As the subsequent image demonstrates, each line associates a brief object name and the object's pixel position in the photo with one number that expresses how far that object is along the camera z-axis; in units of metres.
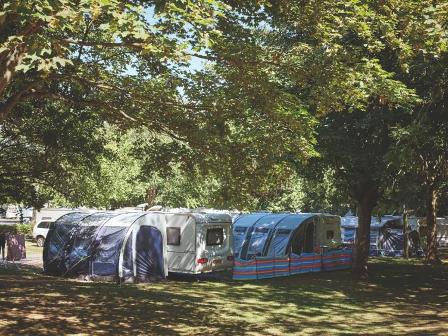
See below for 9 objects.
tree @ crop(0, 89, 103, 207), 12.80
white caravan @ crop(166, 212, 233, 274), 17.16
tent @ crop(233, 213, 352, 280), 19.71
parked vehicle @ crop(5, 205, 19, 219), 70.92
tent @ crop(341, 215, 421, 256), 30.78
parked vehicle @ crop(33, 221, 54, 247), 30.70
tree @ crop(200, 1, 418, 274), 9.02
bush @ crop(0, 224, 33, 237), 36.43
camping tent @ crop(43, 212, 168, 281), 16.11
